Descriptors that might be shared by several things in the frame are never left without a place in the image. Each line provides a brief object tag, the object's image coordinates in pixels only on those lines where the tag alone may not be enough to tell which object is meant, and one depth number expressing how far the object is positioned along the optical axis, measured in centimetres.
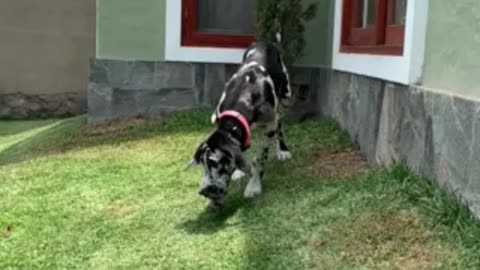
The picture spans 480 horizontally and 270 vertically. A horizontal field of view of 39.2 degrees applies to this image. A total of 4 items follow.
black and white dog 413
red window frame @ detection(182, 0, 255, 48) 770
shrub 715
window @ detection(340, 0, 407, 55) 481
